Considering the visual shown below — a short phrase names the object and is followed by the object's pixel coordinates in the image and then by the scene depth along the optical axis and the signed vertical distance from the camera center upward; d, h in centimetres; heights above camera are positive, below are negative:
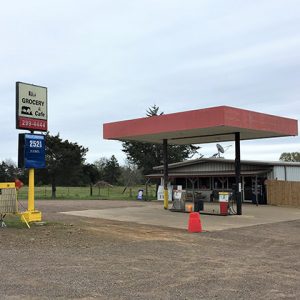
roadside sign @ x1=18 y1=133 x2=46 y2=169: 1439 +143
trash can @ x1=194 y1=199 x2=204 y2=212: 1960 -112
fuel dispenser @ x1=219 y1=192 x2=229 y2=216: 1865 -99
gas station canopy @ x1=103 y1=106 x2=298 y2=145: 1686 +291
